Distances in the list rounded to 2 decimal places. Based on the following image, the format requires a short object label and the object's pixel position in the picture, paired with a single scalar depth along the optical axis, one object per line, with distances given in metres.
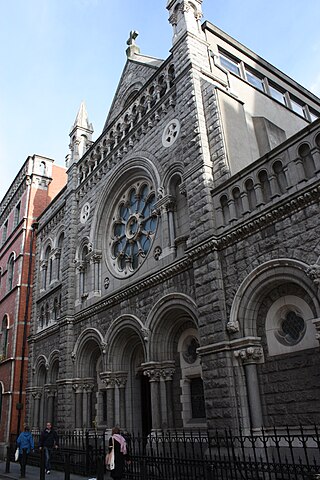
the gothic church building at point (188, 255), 9.12
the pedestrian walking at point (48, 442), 13.09
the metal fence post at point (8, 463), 14.11
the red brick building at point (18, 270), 23.20
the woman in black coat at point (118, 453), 8.14
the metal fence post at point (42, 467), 10.83
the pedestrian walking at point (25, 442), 13.52
